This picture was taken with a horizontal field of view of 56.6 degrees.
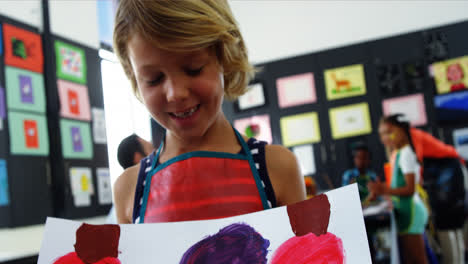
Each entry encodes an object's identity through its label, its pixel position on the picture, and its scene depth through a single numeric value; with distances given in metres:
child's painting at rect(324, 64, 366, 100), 4.08
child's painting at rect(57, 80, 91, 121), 2.58
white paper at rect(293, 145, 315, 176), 4.12
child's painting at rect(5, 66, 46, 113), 2.17
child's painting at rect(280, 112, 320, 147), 4.17
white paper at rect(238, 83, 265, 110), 4.32
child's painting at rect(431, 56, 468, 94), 3.81
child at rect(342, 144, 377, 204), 3.41
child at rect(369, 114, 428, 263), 2.17
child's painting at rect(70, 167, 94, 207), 2.60
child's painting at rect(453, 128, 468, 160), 3.77
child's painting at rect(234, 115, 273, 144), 4.28
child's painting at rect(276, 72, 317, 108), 4.20
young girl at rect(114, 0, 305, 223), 0.43
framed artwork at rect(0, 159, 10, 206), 2.09
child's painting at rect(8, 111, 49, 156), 2.18
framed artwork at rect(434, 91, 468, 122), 3.80
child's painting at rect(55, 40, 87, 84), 2.60
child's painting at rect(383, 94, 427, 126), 3.92
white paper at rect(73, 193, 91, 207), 2.61
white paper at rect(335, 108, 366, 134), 4.05
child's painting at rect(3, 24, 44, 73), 2.21
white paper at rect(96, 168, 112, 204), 2.79
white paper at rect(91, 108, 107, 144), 2.82
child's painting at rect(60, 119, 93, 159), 2.55
